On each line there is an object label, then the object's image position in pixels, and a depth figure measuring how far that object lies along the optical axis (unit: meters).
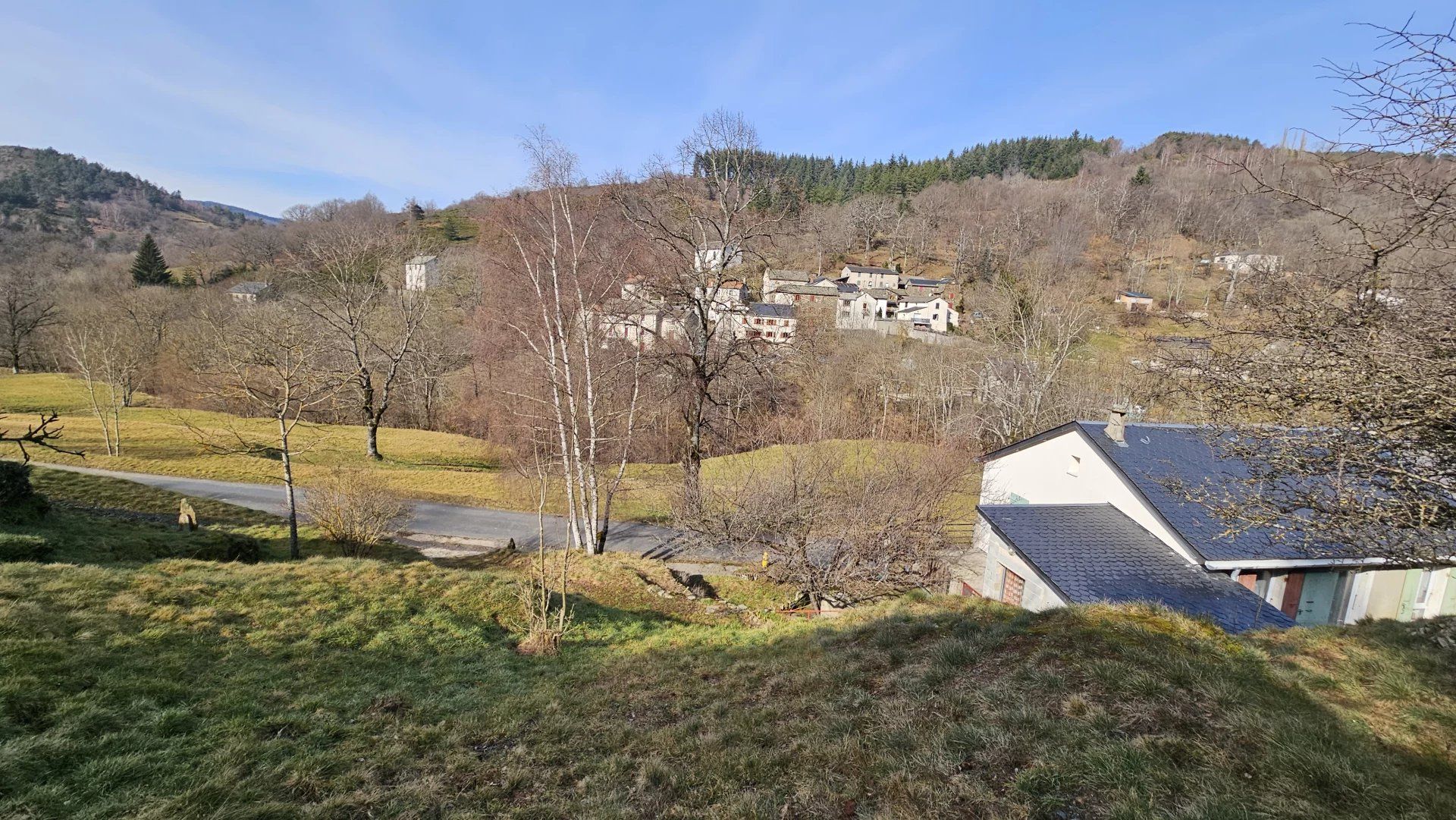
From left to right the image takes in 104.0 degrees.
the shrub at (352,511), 13.91
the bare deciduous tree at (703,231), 14.56
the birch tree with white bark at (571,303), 13.93
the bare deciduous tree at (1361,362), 4.94
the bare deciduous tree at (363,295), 26.16
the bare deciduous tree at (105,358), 25.23
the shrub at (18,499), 10.18
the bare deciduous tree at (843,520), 13.08
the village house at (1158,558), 10.47
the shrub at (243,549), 11.51
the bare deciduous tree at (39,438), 6.90
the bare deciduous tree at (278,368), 11.58
